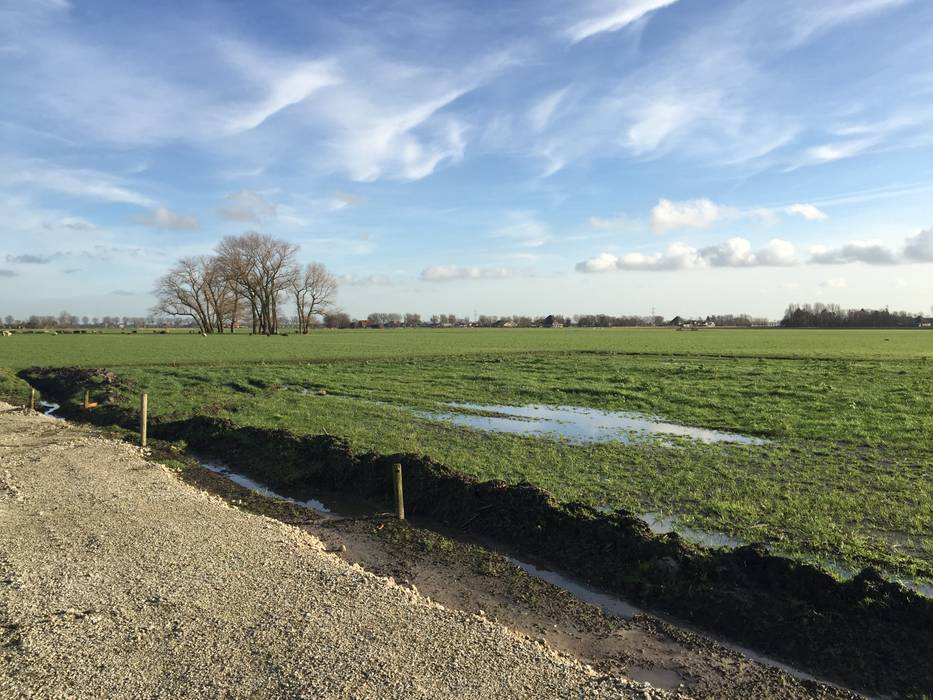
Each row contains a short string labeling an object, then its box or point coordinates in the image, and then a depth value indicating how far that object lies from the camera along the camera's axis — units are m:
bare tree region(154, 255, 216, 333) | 119.31
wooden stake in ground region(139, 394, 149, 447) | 15.99
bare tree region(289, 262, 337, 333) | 122.75
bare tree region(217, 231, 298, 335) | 111.62
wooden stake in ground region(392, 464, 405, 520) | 10.43
